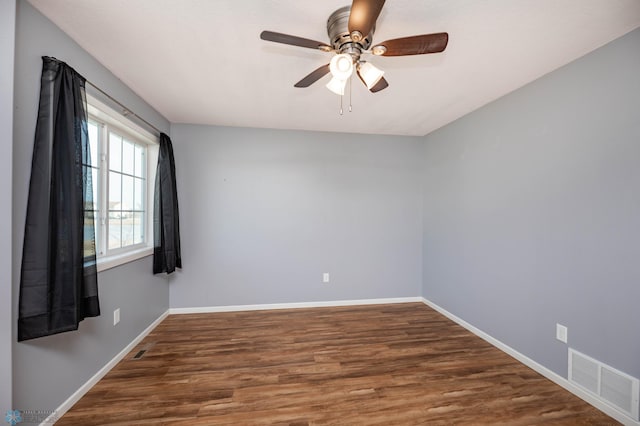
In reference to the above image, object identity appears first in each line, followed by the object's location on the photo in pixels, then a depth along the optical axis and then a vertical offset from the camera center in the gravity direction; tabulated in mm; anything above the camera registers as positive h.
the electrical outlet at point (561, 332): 1936 -916
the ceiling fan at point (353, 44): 1283 +908
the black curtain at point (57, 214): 1366 -16
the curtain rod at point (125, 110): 1836 +895
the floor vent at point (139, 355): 2270 -1300
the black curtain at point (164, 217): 2766 -58
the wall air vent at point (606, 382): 1561 -1121
